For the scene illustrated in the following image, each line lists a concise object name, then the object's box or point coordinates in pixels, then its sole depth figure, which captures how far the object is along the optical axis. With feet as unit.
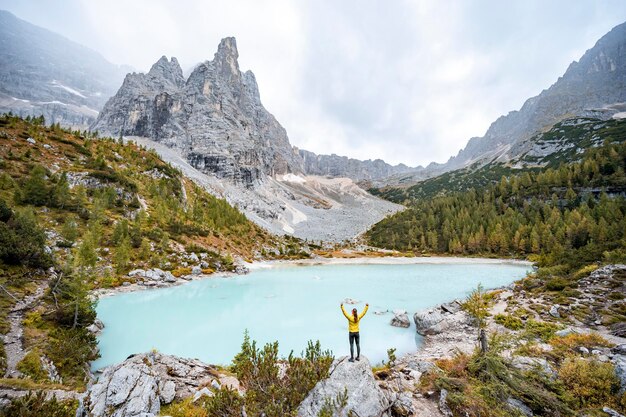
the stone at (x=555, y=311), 52.22
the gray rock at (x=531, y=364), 26.32
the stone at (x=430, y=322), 56.39
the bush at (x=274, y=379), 21.01
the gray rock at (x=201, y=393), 25.64
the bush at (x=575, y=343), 34.19
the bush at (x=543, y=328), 42.59
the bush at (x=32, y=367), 30.81
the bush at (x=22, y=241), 60.39
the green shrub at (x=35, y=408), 18.84
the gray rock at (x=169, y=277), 101.39
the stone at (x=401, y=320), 63.13
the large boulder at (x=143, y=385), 22.70
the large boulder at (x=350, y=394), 21.80
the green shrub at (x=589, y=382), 23.03
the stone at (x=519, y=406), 21.90
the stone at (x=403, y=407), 23.56
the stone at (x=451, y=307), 64.68
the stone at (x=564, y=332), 42.73
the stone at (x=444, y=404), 23.96
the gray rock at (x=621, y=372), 23.53
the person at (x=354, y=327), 31.58
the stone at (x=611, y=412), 20.89
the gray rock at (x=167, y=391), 25.83
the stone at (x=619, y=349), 31.22
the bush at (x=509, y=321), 51.62
